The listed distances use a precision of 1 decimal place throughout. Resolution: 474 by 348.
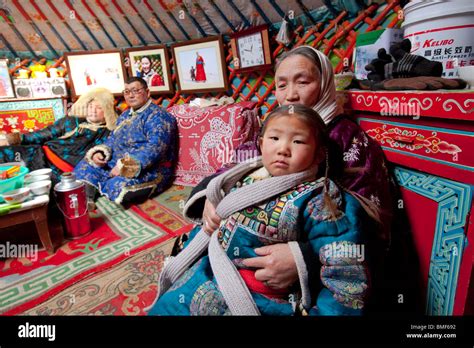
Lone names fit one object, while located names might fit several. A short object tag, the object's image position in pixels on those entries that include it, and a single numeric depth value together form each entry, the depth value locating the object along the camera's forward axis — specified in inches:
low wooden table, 47.6
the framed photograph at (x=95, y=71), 116.7
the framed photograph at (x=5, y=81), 111.0
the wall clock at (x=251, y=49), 81.1
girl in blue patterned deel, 24.2
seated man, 78.6
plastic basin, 50.1
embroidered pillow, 81.0
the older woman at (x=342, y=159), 26.5
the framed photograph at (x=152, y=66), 108.3
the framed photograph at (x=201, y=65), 94.7
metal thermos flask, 57.4
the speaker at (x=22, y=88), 112.5
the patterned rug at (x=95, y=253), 45.6
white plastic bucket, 32.1
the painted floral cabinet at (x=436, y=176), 26.6
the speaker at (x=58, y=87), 116.4
